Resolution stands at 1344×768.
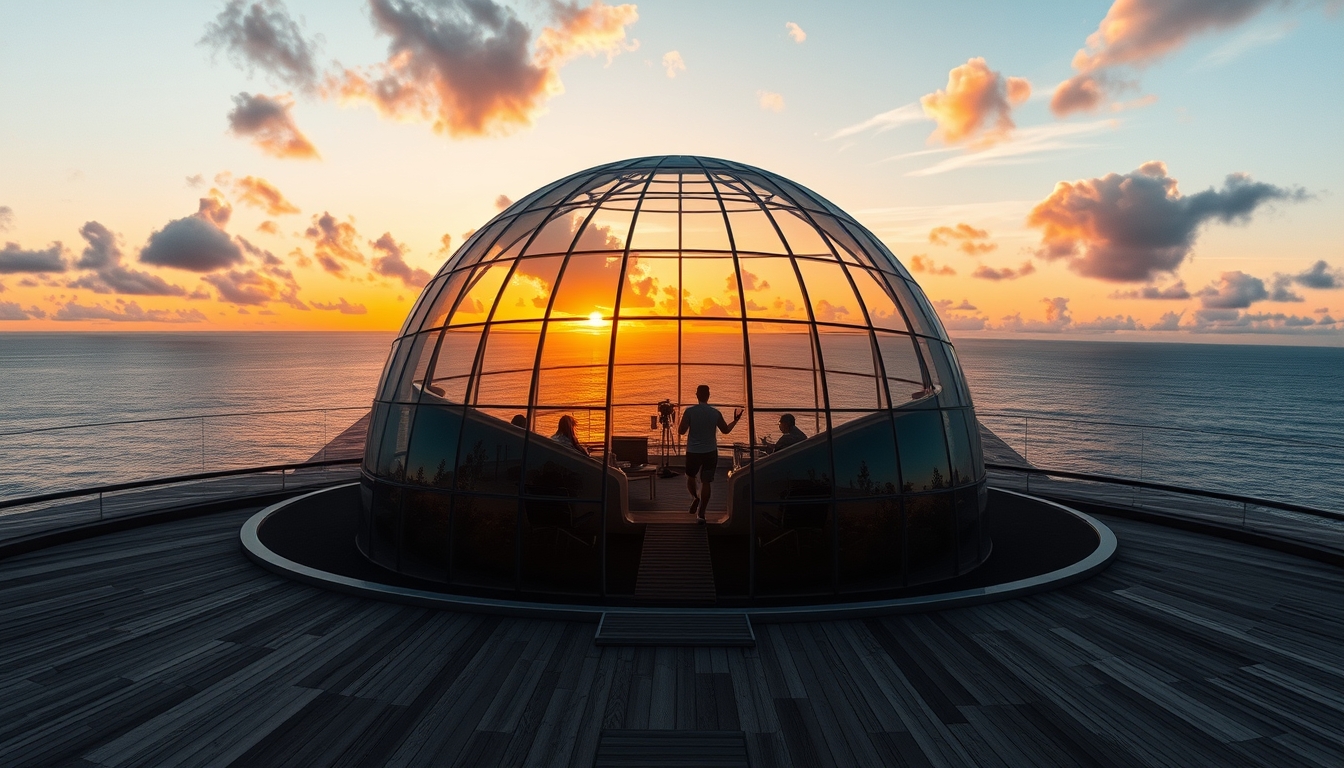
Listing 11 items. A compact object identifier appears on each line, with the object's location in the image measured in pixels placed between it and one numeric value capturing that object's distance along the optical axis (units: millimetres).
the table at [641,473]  17469
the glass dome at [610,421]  10258
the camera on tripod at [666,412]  18734
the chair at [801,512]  10188
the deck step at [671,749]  6316
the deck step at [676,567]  10109
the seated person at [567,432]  12375
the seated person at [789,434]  11055
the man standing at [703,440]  11914
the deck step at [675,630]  8766
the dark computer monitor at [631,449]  17500
